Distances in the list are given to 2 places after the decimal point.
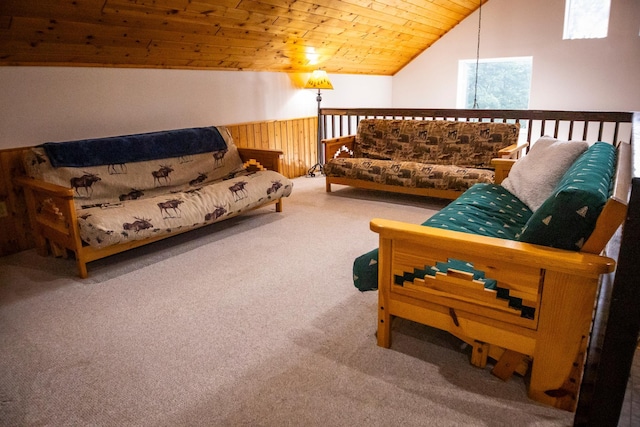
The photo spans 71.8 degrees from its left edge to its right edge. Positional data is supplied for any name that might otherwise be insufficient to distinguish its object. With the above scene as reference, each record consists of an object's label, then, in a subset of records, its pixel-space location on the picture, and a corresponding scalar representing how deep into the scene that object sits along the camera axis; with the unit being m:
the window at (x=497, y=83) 6.53
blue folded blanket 3.19
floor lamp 5.27
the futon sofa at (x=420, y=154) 4.06
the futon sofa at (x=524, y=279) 1.40
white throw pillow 2.34
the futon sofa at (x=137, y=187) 2.80
